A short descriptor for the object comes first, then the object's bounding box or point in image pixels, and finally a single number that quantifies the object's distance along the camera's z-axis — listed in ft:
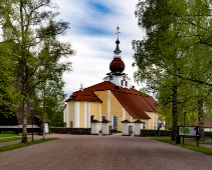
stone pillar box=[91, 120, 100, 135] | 151.02
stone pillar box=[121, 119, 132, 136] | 147.95
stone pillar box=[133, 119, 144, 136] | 148.36
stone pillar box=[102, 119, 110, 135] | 148.56
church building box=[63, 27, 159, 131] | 201.57
